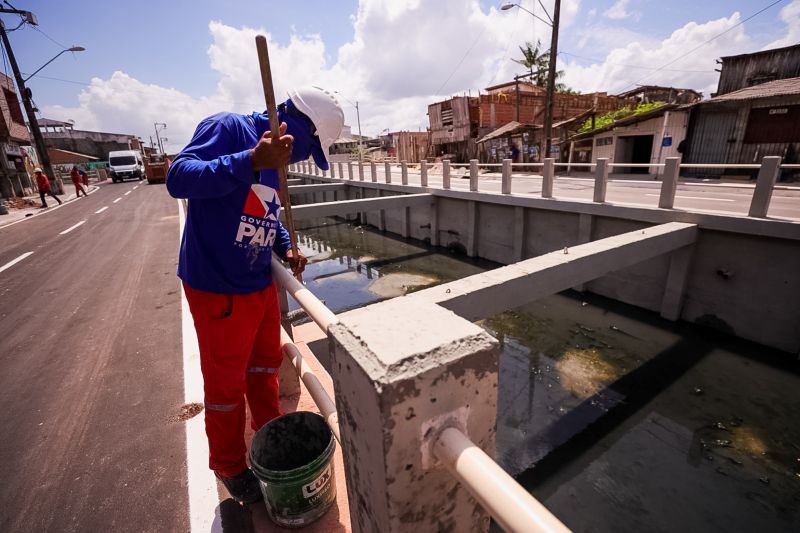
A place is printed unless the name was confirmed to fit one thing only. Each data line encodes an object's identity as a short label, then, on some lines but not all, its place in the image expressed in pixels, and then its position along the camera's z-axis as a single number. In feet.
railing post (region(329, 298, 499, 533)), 2.87
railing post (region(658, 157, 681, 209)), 21.15
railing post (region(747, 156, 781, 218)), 17.50
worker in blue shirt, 6.38
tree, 115.65
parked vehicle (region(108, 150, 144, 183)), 110.22
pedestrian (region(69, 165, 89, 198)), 74.28
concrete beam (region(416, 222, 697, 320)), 10.90
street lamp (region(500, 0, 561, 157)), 45.65
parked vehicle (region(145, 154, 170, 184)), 95.77
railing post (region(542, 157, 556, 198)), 28.55
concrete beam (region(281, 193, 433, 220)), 32.37
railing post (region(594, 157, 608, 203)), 24.49
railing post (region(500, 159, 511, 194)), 32.01
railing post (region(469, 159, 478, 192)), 35.82
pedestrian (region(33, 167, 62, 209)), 59.69
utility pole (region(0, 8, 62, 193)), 65.51
